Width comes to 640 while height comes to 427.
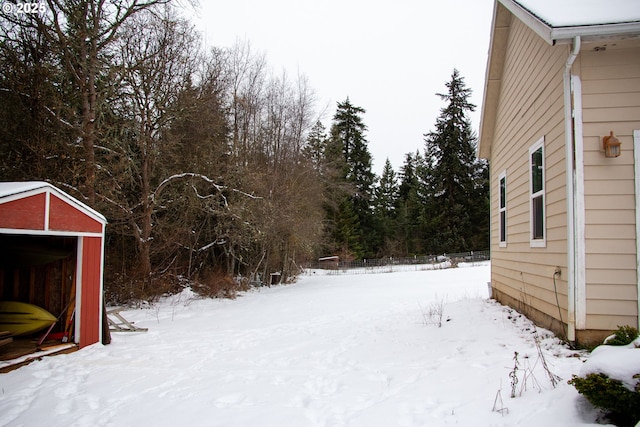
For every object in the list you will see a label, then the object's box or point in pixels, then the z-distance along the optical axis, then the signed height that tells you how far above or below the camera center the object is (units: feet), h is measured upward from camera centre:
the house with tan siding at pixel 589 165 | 14.75 +2.75
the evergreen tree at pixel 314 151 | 65.26 +13.88
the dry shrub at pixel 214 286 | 44.16 -6.54
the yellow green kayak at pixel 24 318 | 21.84 -5.19
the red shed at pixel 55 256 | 17.74 -1.75
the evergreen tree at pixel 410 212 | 130.21 +6.91
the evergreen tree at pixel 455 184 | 115.34 +14.50
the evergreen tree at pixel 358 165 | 129.90 +22.55
